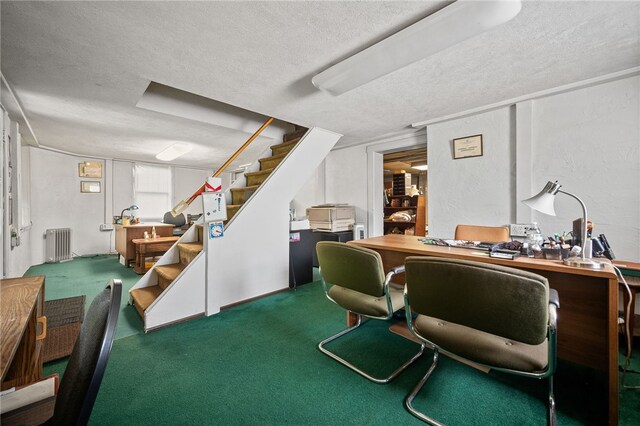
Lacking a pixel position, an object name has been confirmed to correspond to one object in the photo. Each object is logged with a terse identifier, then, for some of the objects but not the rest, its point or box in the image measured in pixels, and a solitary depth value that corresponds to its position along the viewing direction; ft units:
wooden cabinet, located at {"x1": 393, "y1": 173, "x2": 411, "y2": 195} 19.35
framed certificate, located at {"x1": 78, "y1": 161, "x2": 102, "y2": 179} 19.36
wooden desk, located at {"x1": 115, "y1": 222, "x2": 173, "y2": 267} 16.16
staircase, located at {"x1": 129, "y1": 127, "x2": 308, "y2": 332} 8.27
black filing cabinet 12.15
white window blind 22.18
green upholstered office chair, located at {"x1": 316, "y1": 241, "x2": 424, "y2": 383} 5.51
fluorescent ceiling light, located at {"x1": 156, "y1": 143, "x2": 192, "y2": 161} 16.52
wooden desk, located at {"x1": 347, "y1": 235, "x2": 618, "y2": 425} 4.92
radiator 17.48
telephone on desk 5.61
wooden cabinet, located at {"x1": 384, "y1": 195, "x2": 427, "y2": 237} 17.08
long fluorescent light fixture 4.74
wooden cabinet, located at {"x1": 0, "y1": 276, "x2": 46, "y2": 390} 2.83
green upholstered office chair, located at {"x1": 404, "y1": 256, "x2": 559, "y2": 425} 3.55
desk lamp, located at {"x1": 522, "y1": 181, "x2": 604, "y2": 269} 4.82
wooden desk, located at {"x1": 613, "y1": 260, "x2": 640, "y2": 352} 5.71
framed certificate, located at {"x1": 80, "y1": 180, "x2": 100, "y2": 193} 19.50
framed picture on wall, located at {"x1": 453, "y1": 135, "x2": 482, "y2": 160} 10.75
